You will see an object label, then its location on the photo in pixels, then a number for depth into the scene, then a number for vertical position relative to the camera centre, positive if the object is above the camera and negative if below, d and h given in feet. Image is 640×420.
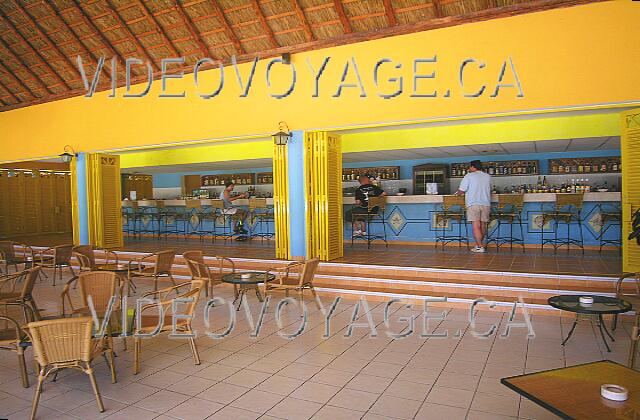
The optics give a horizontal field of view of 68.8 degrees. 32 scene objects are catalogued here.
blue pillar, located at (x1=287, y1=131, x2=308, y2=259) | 26.94 +0.41
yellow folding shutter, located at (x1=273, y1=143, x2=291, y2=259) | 27.68 +0.19
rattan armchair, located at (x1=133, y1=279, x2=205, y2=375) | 13.20 -3.37
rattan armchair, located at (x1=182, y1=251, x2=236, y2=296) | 20.10 -2.71
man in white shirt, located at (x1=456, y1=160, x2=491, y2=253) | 26.99 +0.33
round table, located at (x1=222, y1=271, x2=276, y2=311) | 19.17 -3.08
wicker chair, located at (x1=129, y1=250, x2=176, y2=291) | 22.33 -3.00
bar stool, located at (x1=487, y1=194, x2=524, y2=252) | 28.07 -1.18
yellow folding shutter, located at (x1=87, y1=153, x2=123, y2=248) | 36.52 +0.58
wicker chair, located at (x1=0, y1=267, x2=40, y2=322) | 14.71 -3.00
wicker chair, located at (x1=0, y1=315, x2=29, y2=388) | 12.25 -3.44
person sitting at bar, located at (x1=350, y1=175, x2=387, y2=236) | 31.01 +0.34
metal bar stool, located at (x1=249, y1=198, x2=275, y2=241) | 34.94 -0.88
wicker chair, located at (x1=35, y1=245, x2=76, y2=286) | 26.43 -2.76
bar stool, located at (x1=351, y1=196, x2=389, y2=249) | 30.55 -1.09
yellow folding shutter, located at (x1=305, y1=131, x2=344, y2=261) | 26.45 +0.51
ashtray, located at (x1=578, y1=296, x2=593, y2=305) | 14.76 -3.31
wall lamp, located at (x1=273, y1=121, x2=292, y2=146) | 26.18 +3.91
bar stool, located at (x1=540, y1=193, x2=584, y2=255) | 26.76 -1.22
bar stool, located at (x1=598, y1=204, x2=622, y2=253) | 26.96 -1.72
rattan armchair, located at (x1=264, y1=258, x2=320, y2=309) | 19.01 -3.27
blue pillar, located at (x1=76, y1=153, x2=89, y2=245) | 36.60 +1.01
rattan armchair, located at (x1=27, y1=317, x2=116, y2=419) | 10.45 -3.06
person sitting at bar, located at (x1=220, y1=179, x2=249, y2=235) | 36.88 -0.12
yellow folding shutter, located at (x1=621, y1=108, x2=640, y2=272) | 20.35 +0.73
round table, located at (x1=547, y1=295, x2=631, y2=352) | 14.10 -3.43
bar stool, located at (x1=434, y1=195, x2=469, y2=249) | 29.30 -1.15
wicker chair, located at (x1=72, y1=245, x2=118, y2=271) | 23.67 -2.44
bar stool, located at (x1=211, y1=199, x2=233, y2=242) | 37.09 -1.30
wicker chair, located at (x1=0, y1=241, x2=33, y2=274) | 26.29 -2.54
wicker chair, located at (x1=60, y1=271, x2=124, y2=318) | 15.52 -2.64
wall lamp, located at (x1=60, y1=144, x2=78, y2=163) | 36.19 +4.29
